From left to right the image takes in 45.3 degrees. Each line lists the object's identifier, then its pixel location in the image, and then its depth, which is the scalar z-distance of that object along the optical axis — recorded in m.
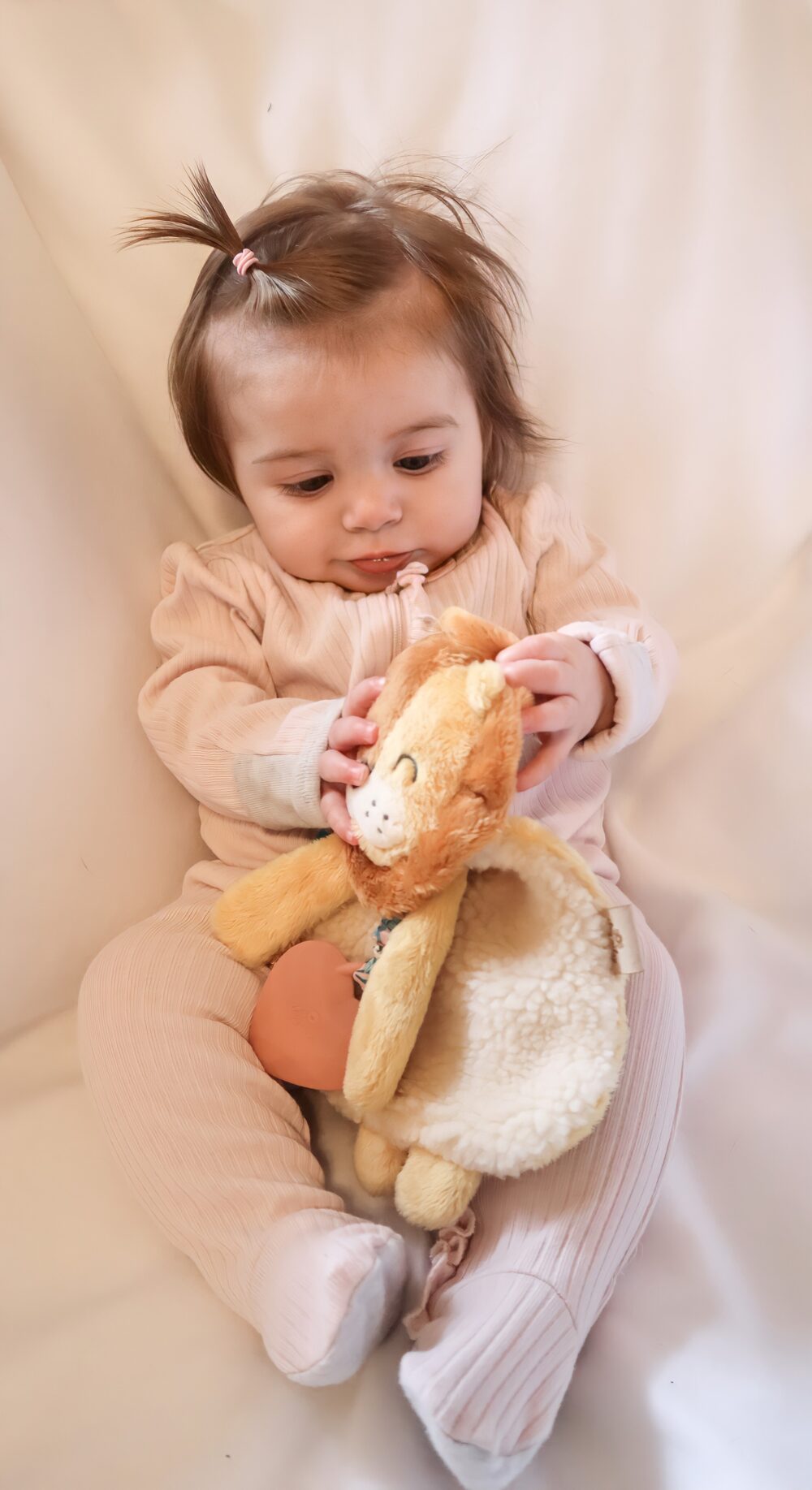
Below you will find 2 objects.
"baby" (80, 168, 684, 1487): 0.60
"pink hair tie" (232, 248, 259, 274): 0.85
